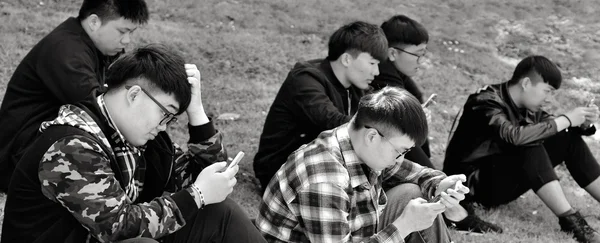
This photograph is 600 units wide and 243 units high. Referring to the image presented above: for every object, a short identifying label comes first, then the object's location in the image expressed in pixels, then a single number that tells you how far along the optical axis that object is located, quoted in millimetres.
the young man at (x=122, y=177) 2564
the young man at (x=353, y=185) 3086
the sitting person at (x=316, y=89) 4793
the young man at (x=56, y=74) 4371
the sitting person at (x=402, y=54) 5621
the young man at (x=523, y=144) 5121
